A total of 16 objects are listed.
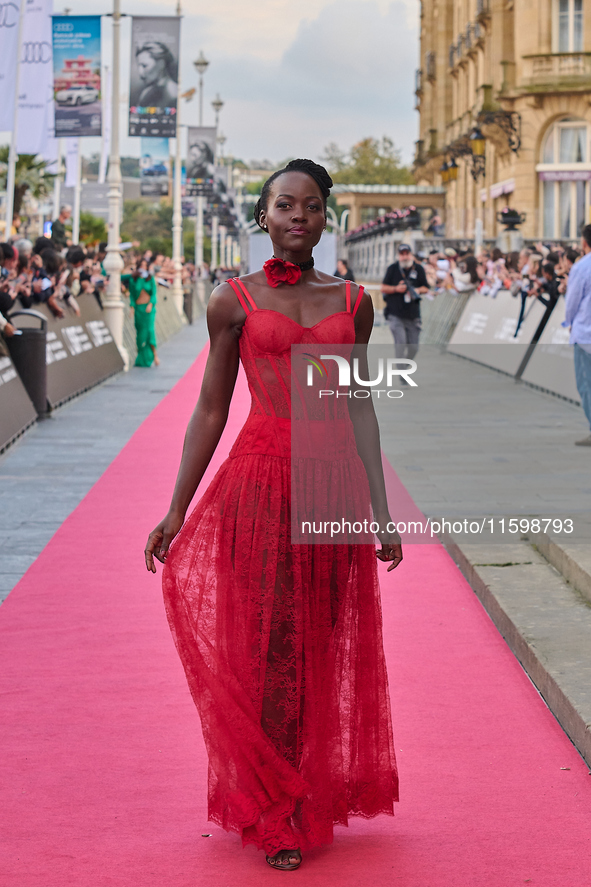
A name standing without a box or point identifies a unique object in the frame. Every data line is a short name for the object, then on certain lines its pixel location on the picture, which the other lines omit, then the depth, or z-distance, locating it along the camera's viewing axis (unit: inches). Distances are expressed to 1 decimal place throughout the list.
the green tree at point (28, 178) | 1649.9
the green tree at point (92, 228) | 3381.4
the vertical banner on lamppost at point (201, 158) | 1668.3
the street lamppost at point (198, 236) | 2014.8
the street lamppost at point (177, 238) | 1382.9
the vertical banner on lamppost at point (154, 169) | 1338.6
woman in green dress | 856.3
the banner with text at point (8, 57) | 736.3
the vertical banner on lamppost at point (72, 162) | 1315.9
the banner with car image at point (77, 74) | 863.7
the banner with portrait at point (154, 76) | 991.0
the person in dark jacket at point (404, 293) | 685.3
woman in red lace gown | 133.7
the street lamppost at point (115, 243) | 823.1
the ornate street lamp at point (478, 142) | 1328.7
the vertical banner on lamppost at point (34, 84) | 903.7
